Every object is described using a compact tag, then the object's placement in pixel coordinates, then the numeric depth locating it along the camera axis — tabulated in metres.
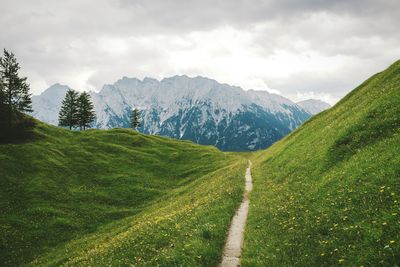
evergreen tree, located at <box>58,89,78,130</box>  113.22
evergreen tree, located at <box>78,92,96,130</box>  115.75
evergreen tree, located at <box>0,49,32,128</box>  73.03
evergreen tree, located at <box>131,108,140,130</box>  141.62
